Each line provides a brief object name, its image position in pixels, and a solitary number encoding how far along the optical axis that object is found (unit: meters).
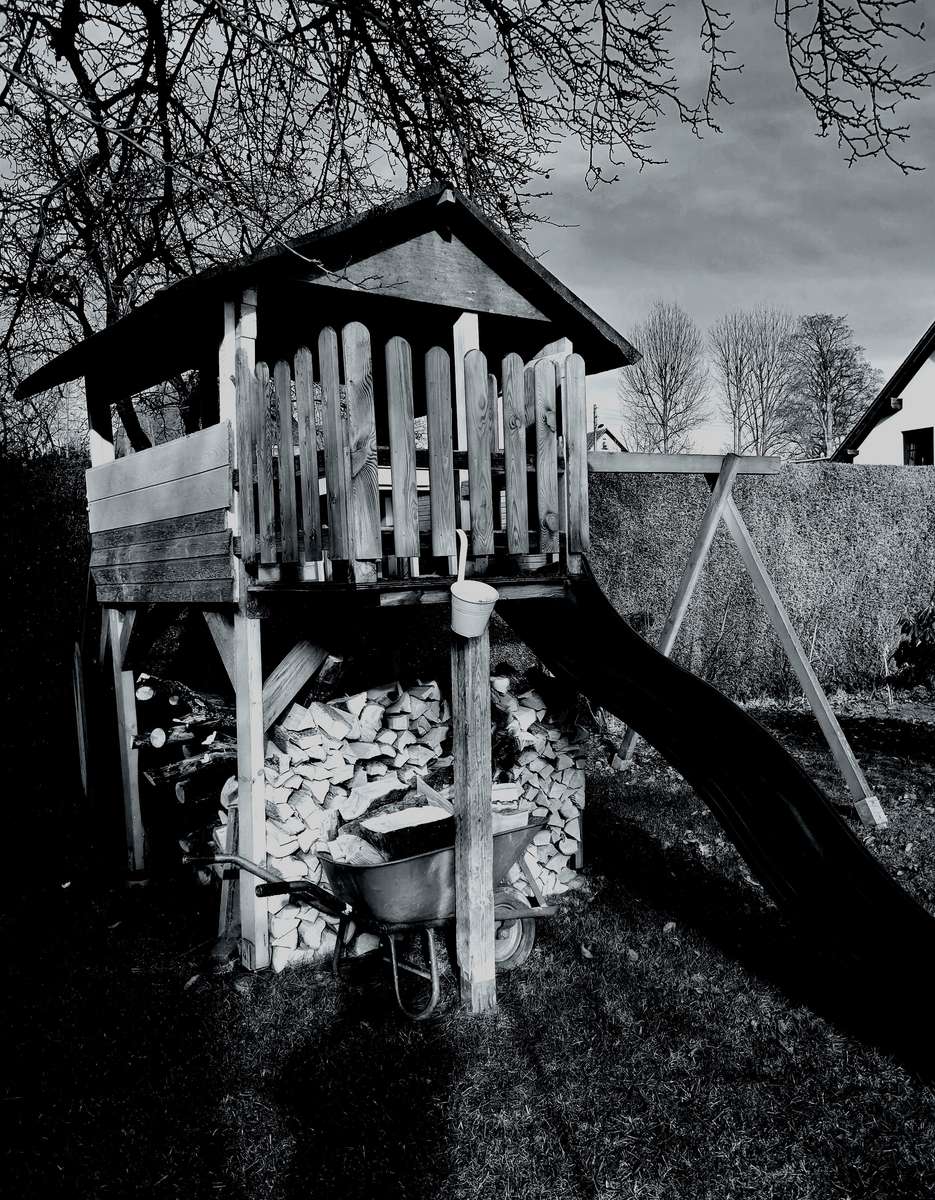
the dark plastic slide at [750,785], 2.98
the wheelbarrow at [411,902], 3.74
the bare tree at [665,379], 44.97
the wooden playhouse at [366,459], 3.78
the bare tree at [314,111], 5.89
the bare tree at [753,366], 47.84
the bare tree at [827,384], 44.25
